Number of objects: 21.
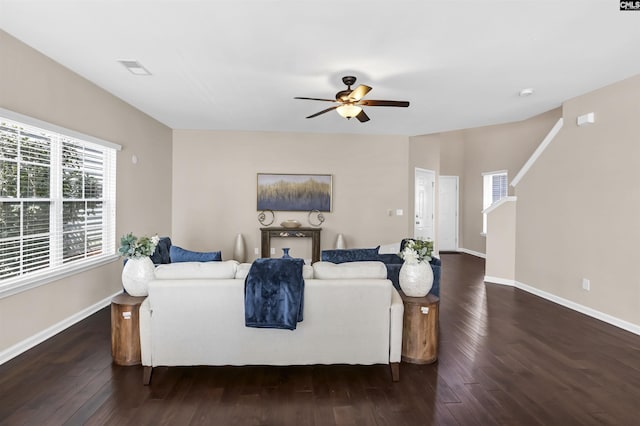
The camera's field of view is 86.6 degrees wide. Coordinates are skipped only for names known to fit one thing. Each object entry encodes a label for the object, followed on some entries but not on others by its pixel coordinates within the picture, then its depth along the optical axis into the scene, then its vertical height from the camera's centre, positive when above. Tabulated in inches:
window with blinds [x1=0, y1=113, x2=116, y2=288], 118.3 +4.7
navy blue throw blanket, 96.7 -24.8
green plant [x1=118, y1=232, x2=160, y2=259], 110.5 -11.6
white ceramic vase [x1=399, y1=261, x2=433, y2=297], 113.2 -21.9
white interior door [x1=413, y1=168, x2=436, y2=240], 303.4 +8.8
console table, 254.2 -15.8
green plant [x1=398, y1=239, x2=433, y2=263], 113.3 -12.8
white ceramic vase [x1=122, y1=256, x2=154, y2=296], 110.0 -20.6
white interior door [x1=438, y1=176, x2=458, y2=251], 359.9 +2.7
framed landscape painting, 265.3 +16.4
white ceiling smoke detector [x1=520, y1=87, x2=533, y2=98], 163.4 +59.9
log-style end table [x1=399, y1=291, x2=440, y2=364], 109.7 -38.1
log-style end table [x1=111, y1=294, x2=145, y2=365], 106.0 -37.3
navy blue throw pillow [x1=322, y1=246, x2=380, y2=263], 147.4 -18.4
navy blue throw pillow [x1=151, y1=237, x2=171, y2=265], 169.0 -20.9
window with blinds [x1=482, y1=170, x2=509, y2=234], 306.6 +24.4
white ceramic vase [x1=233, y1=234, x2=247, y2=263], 253.1 -27.5
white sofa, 99.2 -33.4
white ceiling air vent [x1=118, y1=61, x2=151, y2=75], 138.1 +60.8
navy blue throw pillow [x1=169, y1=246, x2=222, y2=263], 141.8 -18.3
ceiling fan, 138.4 +46.8
